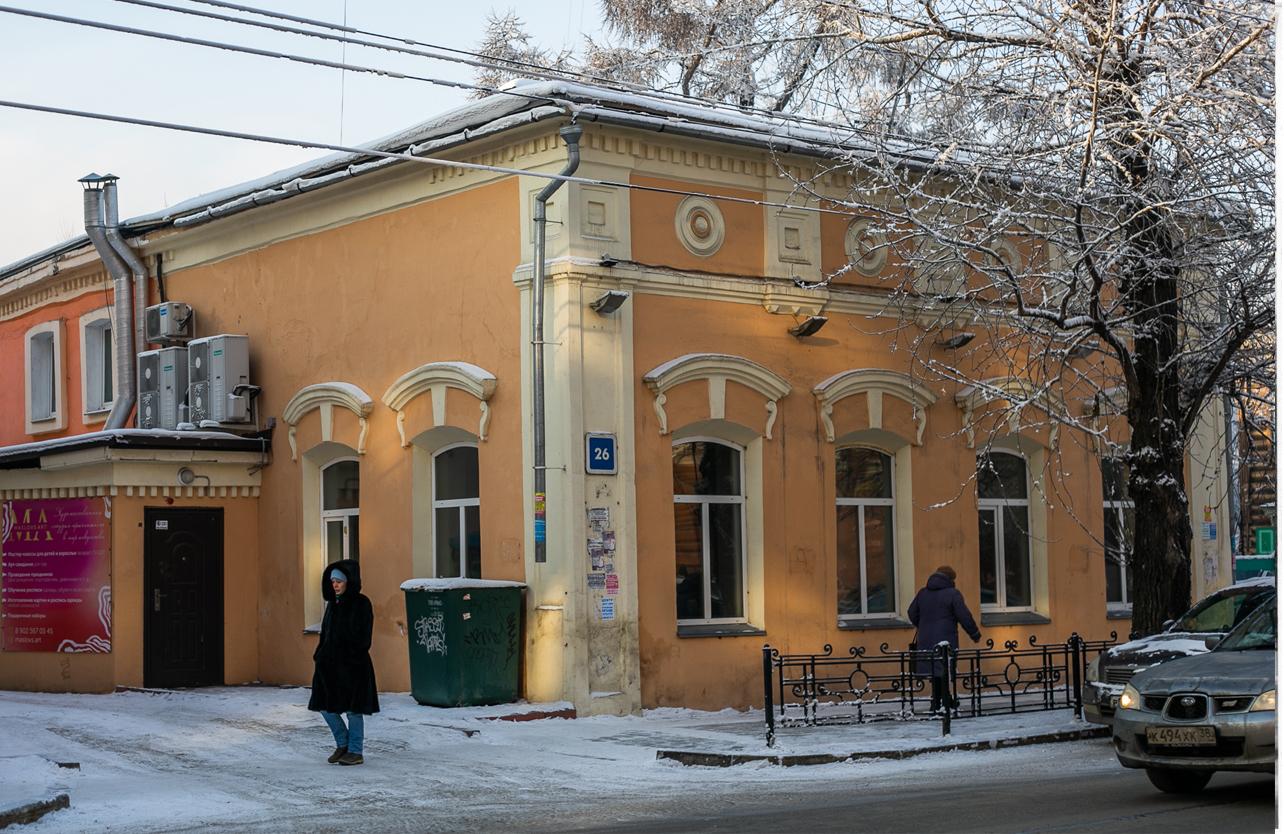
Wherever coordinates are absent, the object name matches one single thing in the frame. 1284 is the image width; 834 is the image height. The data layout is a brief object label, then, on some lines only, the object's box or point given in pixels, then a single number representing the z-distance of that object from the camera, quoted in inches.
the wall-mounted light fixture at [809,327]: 748.0
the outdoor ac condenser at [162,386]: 885.8
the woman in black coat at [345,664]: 551.5
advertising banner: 795.4
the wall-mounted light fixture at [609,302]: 680.4
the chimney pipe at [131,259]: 926.4
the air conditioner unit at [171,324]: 898.1
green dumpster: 663.1
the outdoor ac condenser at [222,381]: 848.9
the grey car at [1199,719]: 417.1
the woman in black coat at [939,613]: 680.4
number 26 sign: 679.1
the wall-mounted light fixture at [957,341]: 797.2
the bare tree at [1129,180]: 571.5
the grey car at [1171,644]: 593.9
